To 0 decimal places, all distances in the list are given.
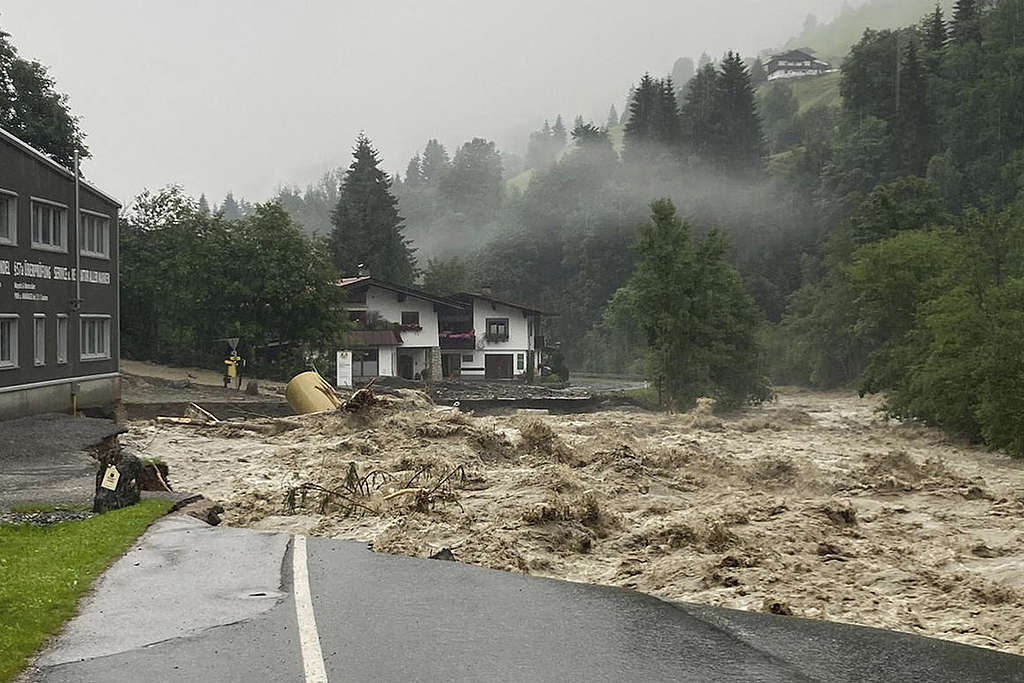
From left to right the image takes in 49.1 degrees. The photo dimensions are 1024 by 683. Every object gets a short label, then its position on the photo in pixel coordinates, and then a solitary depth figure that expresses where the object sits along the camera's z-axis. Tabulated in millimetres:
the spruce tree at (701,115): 131625
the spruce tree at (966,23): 101750
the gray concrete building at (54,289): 34125
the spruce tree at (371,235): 110188
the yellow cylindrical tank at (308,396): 43656
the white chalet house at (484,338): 90375
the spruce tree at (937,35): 108062
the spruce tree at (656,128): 134875
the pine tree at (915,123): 102500
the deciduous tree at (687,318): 62781
